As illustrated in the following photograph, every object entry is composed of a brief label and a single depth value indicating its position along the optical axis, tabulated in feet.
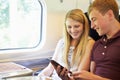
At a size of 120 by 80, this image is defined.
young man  5.40
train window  7.57
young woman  6.38
